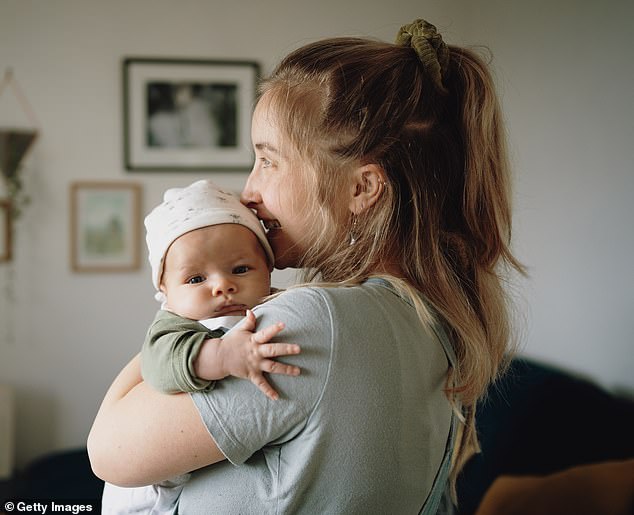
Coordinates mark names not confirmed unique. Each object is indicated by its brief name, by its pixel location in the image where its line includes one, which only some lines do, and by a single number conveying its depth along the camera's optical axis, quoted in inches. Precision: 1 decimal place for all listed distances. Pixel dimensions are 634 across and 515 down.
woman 32.9
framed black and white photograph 147.3
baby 38.4
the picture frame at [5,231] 143.1
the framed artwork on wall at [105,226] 146.0
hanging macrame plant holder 141.6
